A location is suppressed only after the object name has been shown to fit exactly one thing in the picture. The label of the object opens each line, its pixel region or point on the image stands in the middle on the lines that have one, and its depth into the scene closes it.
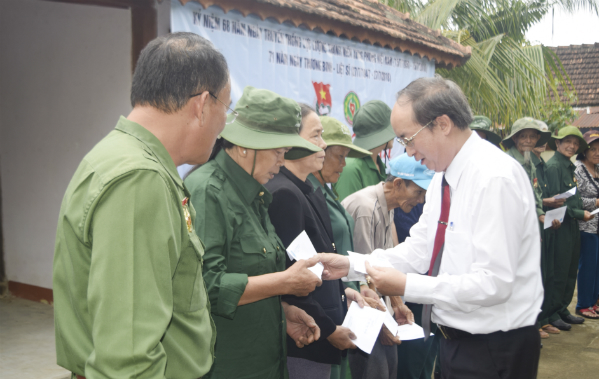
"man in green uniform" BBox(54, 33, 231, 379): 1.08
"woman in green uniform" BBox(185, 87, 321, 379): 2.01
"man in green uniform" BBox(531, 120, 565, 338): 6.14
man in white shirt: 2.02
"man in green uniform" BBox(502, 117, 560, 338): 6.00
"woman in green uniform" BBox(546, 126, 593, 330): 6.35
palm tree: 9.49
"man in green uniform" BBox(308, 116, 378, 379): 2.98
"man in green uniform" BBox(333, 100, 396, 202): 4.10
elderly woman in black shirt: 2.50
